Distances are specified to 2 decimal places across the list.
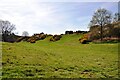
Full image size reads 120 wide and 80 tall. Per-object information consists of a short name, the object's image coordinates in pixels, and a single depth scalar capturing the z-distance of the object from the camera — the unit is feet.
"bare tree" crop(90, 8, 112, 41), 90.49
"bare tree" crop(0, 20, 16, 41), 133.98
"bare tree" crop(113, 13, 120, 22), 100.33
